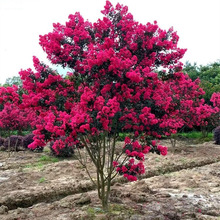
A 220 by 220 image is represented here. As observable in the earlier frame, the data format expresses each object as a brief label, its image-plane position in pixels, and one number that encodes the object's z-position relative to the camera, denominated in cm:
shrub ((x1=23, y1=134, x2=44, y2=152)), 1451
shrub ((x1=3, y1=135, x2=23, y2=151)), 1504
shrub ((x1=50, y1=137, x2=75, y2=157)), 570
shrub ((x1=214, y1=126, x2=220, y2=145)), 1512
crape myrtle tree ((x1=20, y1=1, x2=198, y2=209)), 431
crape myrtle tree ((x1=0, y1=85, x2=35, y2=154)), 1331
